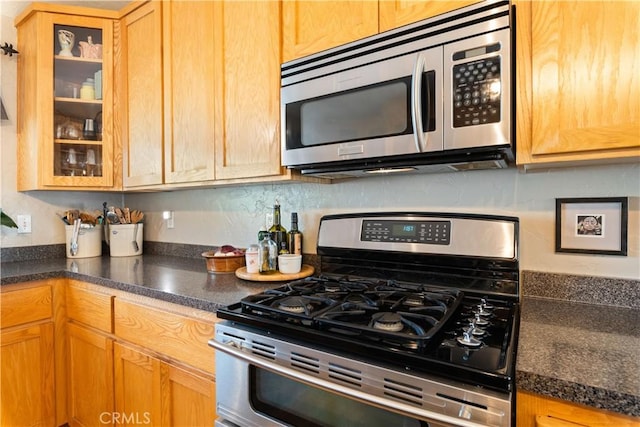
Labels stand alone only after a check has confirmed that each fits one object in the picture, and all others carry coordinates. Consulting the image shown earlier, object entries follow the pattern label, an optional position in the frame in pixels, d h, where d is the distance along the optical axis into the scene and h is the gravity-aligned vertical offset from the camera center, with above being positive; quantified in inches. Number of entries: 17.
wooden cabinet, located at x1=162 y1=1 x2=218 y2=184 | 65.9 +23.5
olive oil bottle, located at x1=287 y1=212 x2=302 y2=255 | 65.0 -5.3
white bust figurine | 82.0 +39.6
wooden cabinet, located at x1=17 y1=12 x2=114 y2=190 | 80.0 +25.3
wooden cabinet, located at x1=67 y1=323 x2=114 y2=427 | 63.4 -31.5
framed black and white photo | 42.4 -2.0
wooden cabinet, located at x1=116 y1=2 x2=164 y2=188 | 75.2 +25.7
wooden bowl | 67.4 -10.2
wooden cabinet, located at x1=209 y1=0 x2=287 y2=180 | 57.3 +20.6
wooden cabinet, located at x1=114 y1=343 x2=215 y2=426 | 49.5 -27.8
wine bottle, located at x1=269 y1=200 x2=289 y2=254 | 65.5 -4.5
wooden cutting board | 57.6 -11.0
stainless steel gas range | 28.4 -12.0
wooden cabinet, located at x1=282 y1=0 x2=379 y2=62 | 48.7 +27.1
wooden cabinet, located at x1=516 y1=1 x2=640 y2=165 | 33.4 +12.8
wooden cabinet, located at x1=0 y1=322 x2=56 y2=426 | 66.0 -31.7
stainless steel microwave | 39.4 +14.0
